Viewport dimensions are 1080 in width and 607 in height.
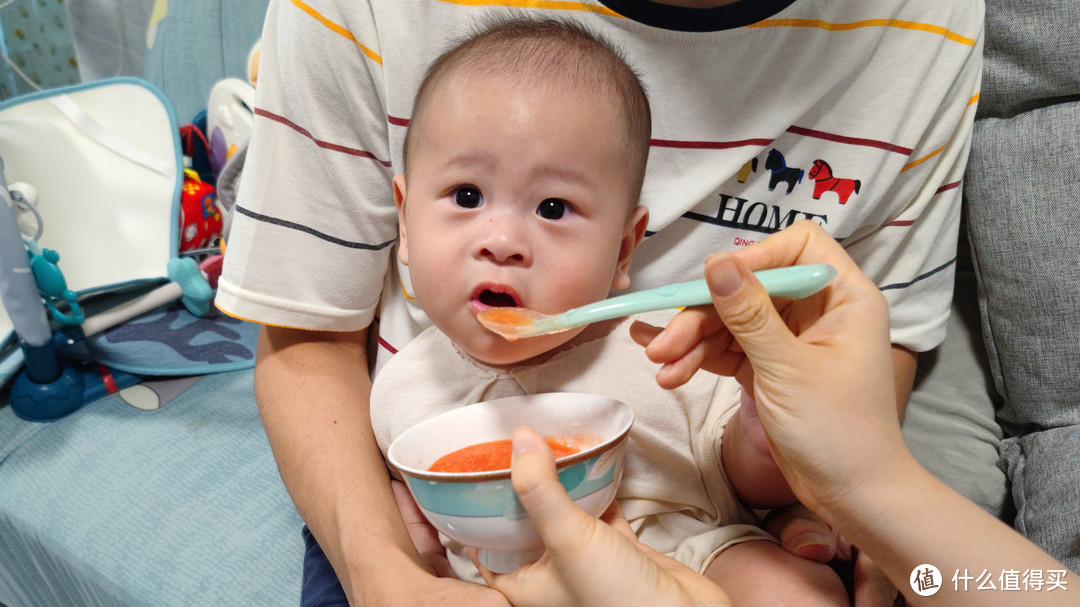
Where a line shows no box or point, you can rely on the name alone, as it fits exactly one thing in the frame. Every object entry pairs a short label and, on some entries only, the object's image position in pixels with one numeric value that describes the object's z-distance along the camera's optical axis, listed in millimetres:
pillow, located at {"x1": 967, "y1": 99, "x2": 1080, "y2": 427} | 1128
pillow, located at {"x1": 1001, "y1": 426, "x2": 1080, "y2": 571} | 1014
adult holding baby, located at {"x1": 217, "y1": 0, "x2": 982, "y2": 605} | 908
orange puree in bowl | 797
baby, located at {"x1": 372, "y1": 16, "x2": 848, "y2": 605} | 808
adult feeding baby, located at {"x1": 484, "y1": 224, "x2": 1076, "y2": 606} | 635
